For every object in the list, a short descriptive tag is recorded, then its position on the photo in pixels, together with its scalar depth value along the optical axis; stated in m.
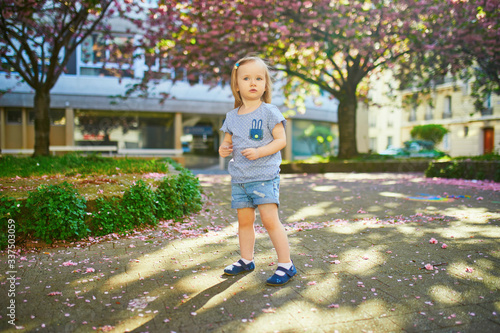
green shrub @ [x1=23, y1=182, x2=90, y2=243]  3.71
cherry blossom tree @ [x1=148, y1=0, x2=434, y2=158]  10.87
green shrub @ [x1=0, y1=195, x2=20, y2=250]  3.55
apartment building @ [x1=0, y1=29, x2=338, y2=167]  18.33
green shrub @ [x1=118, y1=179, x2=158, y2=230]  4.26
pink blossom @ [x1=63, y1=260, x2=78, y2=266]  3.17
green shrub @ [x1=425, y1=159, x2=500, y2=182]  9.05
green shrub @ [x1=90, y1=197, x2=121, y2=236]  4.06
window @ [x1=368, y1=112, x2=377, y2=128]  48.01
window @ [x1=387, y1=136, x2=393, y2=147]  46.79
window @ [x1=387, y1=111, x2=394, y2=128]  46.47
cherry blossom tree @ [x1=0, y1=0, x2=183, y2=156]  9.68
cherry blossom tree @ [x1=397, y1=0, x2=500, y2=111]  10.89
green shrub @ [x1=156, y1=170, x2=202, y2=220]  4.77
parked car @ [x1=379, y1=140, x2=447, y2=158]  25.19
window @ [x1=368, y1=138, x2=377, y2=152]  48.54
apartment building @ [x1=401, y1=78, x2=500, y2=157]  31.73
